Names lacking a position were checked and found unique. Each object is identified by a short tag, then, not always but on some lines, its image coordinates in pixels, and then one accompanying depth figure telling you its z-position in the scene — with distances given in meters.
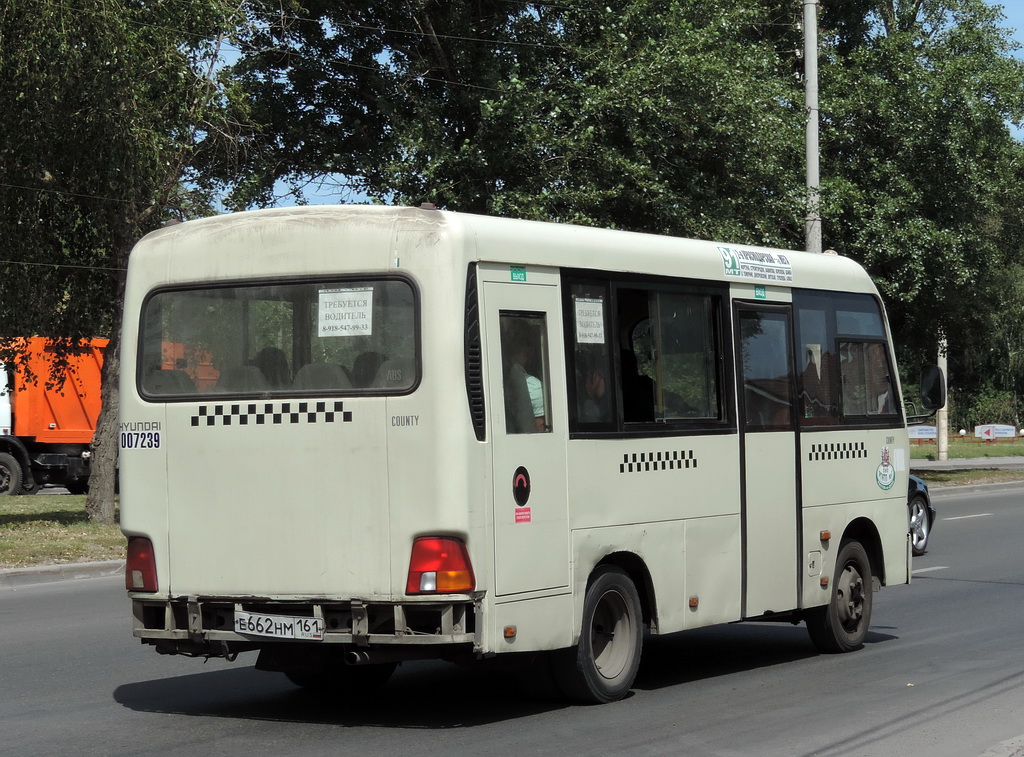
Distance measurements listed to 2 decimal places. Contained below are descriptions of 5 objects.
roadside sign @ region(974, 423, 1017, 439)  61.22
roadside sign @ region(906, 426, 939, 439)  55.22
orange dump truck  31.44
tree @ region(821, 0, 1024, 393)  30.39
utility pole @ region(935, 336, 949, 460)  43.50
